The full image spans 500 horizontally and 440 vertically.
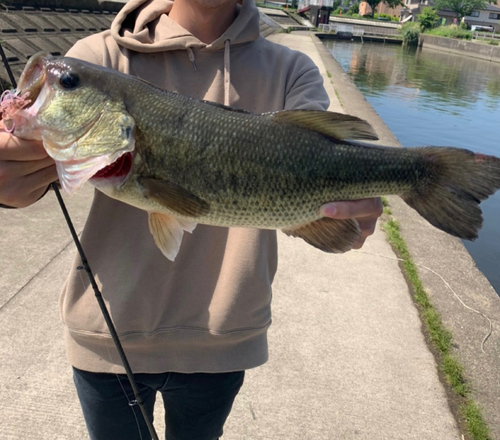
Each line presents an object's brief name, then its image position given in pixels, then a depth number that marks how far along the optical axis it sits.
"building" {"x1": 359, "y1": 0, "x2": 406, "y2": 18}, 90.10
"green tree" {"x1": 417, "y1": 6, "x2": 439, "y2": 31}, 58.88
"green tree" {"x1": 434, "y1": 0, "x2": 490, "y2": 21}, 75.81
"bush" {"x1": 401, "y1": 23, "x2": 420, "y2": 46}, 53.19
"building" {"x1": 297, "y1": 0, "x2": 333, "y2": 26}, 62.94
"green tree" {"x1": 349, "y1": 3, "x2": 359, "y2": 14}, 90.01
